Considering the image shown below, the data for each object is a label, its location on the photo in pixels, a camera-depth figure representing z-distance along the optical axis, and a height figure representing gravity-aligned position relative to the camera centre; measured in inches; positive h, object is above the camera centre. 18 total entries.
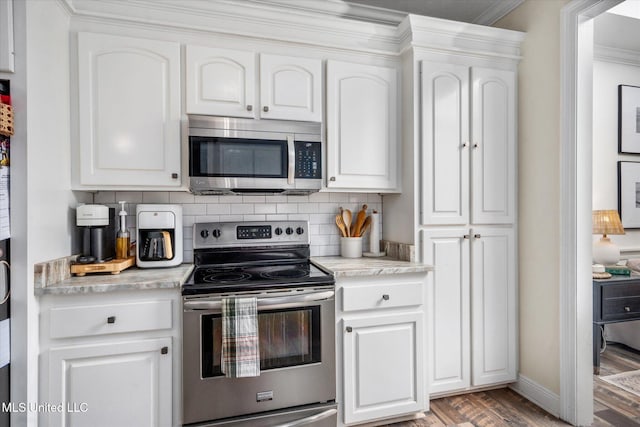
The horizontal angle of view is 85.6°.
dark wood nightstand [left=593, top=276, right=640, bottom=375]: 95.6 -25.0
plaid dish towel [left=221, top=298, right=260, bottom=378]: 61.9 -22.9
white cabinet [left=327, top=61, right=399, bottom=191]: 82.9 +21.0
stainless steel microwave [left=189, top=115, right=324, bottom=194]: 73.0 +12.7
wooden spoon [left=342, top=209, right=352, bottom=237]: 94.4 -1.7
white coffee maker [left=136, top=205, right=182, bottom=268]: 73.8 -4.7
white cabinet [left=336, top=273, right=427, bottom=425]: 71.8 -28.6
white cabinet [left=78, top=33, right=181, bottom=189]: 69.7 +21.1
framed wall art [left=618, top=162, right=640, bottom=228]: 118.3 +6.1
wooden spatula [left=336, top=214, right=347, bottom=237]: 93.4 -3.3
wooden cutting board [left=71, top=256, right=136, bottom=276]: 65.5 -10.4
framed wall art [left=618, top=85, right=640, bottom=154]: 118.6 +31.8
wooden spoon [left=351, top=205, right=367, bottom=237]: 93.6 -2.8
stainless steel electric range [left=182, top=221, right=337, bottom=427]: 62.7 -26.9
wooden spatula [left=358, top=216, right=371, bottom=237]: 94.9 -3.4
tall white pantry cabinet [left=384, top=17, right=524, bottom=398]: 82.9 +4.2
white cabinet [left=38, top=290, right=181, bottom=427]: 58.2 -25.5
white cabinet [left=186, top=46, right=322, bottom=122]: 75.0 +29.0
